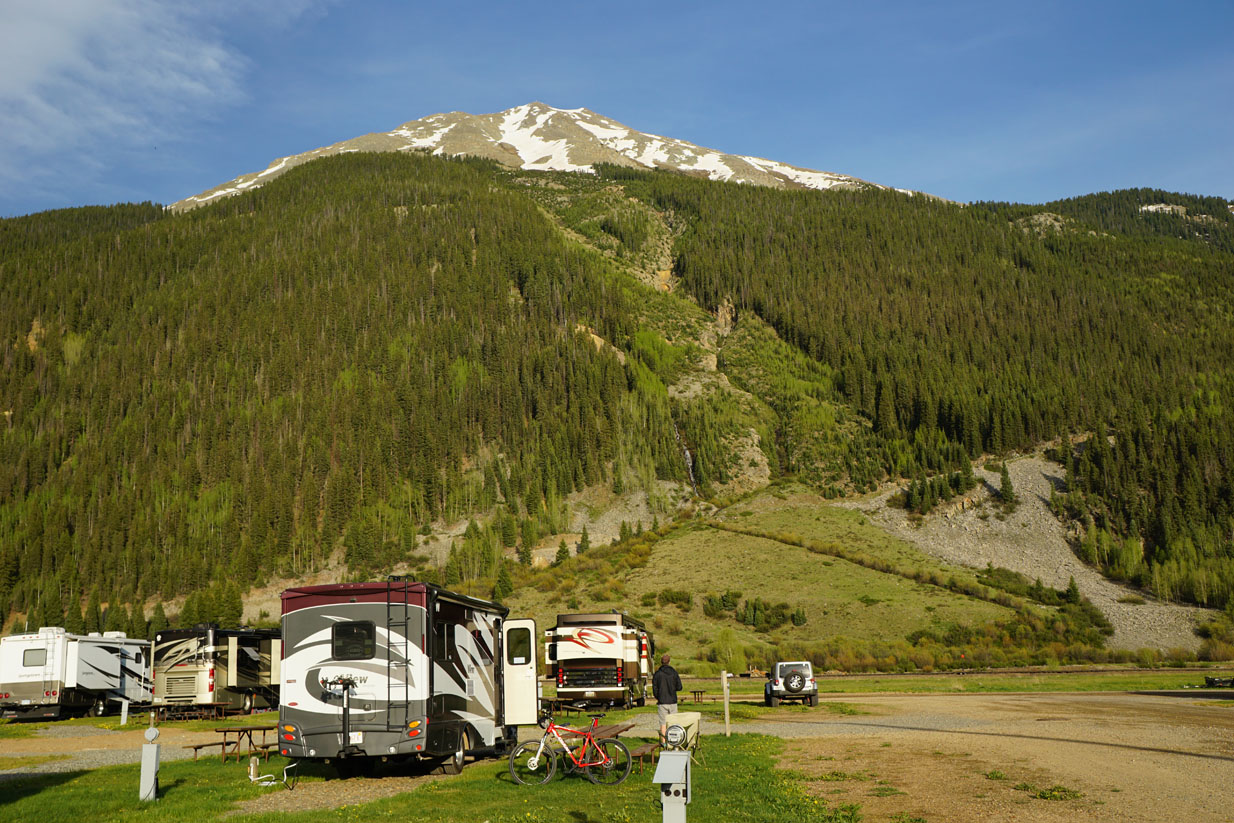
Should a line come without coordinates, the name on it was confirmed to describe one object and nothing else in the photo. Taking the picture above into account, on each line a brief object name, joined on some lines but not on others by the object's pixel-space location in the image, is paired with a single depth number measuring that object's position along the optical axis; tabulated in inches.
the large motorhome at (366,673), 601.6
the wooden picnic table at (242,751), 738.2
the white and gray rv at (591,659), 1246.9
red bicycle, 605.3
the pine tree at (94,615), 3380.9
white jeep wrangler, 1325.0
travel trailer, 1268.5
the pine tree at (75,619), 3358.0
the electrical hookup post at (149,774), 547.8
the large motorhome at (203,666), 1269.7
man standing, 700.7
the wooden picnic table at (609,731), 618.7
